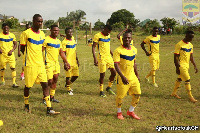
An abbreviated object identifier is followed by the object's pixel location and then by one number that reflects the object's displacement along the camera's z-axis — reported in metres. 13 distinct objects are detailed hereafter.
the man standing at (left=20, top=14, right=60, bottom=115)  5.09
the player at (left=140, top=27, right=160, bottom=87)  8.80
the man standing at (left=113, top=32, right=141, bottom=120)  4.92
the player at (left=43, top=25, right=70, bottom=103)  6.13
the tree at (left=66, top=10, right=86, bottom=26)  105.38
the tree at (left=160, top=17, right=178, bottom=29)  44.25
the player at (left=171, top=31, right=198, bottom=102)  6.70
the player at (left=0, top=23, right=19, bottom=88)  8.11
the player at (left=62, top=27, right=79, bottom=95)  7.39
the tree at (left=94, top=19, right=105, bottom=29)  83.36
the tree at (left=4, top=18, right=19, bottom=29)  46.86
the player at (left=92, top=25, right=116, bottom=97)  7.39
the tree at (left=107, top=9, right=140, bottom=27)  85.75
